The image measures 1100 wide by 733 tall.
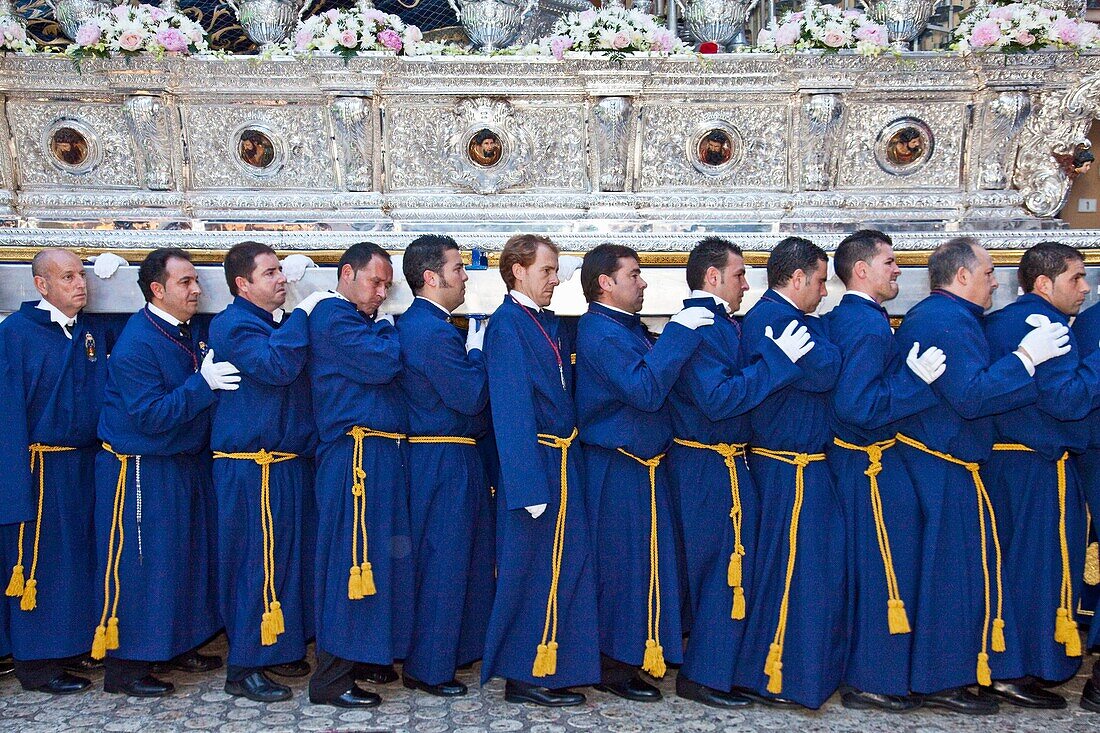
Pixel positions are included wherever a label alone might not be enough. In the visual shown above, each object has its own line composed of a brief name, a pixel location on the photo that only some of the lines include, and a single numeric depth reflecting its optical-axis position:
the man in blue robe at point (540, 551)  4.09
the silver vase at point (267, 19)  5.92
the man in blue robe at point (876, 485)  3.98
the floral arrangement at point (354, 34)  5.57
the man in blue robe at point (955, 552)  4.03
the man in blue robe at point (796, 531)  4.06
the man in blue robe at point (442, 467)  4.20
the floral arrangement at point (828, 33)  5.51
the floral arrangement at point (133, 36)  5.58
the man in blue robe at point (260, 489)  4.25
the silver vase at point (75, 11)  5.95
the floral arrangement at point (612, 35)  5.53
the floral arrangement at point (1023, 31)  5.50
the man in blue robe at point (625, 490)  4.16
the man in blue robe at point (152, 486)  4.29
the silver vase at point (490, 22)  5.84
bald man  4.37
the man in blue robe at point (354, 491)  4.16
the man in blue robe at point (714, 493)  4.14
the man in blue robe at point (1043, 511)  4.10
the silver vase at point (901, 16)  5.75
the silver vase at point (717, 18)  5.80
